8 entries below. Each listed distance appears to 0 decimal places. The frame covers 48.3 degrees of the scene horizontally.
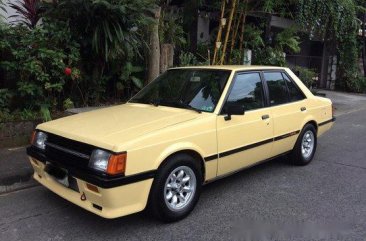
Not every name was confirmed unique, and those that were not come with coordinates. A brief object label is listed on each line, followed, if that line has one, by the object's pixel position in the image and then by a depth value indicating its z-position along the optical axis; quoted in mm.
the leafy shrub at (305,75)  13723
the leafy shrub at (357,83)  16672
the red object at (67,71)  6906
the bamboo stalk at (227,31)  9766
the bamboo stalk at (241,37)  10788
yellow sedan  3592
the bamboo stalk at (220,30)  9685
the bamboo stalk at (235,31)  10838
